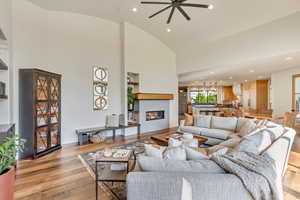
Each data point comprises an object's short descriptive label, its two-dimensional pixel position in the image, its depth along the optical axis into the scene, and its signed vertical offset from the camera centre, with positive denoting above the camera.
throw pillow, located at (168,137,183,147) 2.63 -0.70
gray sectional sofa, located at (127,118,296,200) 1.31 -0.67
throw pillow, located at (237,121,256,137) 3.49 -0.63
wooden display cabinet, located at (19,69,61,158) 3.66 -0.25
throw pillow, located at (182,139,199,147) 3.02 -0.81
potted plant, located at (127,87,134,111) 6.12 +0.14
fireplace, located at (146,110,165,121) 6.57 -0.65
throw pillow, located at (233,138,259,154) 1.89 -0.57
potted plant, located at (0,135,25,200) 1.41 -0.64
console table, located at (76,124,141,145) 4.73 -0.93
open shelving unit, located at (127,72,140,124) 6.26 +0.44
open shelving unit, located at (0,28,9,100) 3.10 +0.67
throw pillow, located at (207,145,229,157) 1.79 -0.58
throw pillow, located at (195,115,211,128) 4.93 -0.67
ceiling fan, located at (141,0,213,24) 3.35 +2.01
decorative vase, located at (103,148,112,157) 2.27 -0.76
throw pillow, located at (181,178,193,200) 1.29 -0.73
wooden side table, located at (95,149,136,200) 2.08 -1.01
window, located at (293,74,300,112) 6.52 +0.27
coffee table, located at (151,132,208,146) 3.66 -0.93
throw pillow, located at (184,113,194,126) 5.19 -0.69
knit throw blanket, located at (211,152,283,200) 1.32 -0.63
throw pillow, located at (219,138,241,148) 2.92 -0.82
